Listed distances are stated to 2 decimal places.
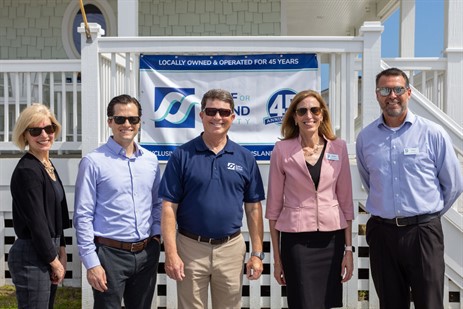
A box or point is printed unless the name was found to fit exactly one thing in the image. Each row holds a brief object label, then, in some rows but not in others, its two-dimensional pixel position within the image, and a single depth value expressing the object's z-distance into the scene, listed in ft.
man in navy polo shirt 11.17
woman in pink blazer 11.62
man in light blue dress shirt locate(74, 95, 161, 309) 11.22
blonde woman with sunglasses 10.85
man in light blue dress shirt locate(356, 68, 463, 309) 11.68
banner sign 16.85
